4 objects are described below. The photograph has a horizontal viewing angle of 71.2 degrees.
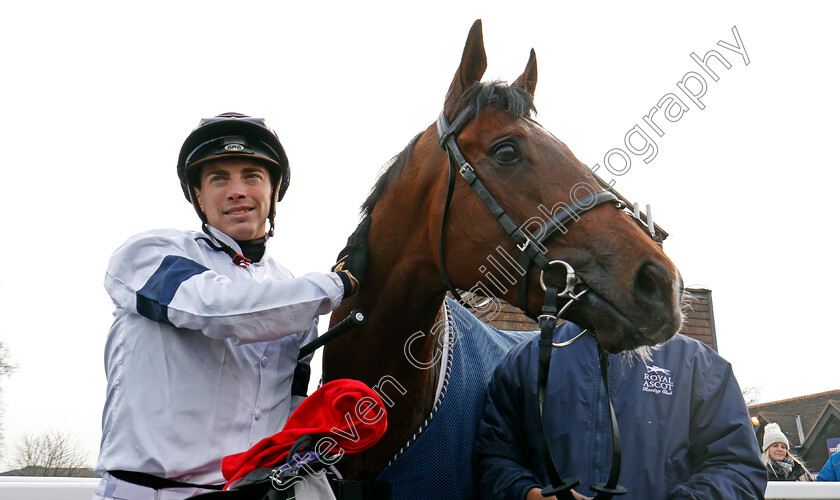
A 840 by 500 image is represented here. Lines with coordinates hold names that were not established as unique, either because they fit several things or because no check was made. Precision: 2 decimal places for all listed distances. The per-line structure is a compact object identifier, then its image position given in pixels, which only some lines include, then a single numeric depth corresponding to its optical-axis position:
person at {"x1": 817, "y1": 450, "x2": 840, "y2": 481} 6.44
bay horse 1.88
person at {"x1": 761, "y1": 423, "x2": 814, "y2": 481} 6.92
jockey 1.73
